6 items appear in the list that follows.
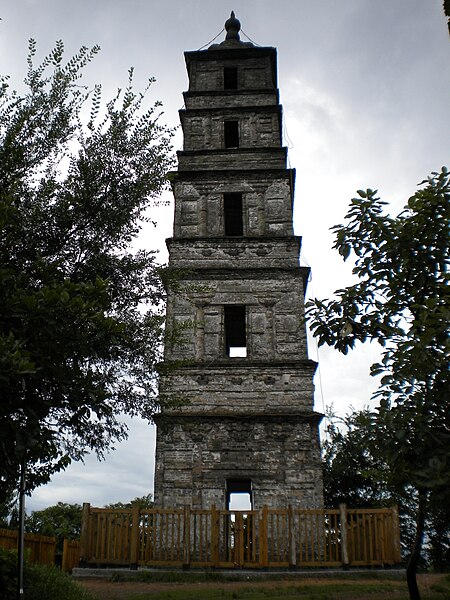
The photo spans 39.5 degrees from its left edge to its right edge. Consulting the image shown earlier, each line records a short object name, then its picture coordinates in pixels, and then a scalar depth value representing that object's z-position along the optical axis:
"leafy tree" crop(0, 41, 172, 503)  7.21
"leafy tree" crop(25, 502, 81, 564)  29.31
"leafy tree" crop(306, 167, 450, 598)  6.27
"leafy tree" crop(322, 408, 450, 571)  23.84
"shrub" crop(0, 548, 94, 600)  9.04
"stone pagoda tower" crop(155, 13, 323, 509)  16.77
